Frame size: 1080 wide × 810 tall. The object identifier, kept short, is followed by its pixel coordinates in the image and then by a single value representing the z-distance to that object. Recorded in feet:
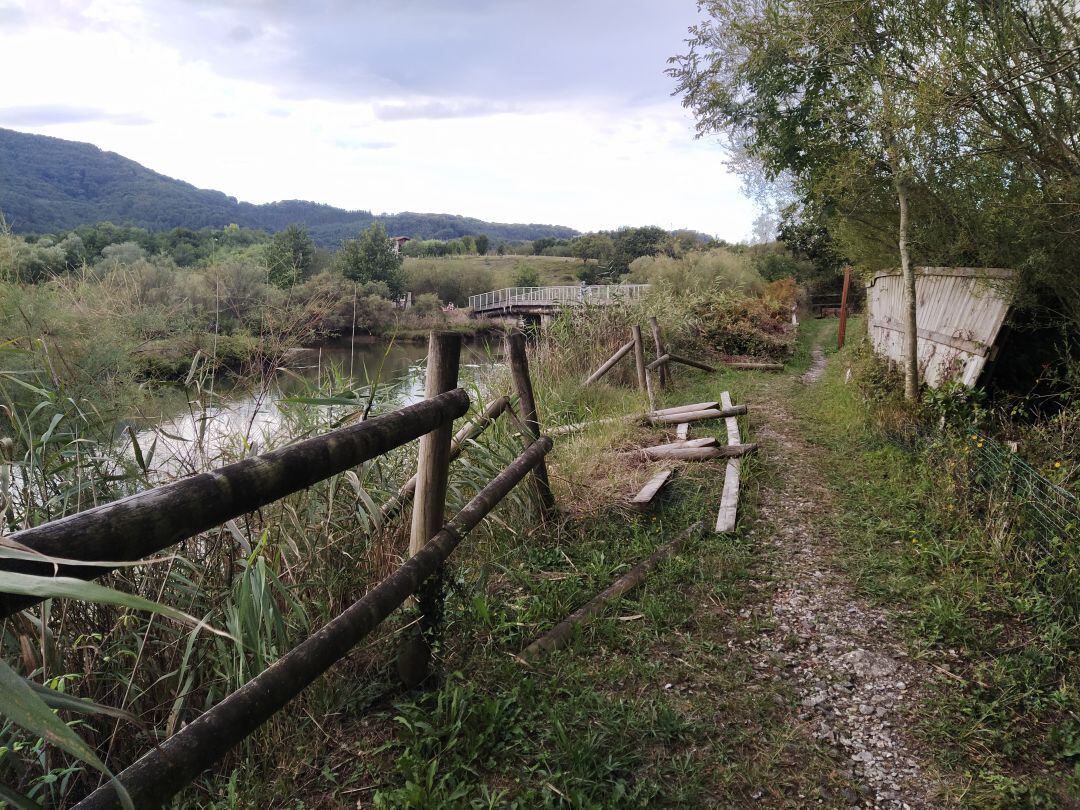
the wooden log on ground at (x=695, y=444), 22.05
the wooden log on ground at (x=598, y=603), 10.73
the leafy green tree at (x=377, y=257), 136.56
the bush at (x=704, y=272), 71.46
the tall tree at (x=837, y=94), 21.11
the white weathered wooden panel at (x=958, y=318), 18.98
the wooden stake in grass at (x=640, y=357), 33.35
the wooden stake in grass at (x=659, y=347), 36.86
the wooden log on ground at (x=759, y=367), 43.65
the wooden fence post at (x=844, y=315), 50.65
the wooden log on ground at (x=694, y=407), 27.96
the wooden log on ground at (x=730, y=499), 16.01
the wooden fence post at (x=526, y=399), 15.56
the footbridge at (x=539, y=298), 47.34
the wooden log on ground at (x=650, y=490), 16.74
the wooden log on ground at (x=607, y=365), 32.64
